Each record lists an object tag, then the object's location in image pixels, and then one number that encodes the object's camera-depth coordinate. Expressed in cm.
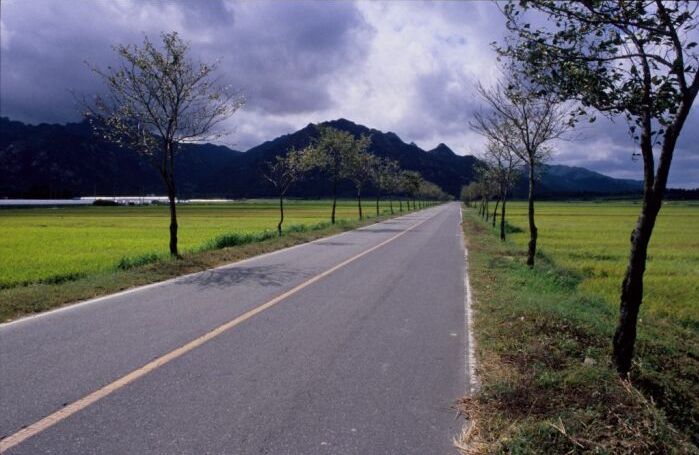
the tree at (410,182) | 8409
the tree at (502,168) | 2705
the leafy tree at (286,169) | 3195
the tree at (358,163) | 4519
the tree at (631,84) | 504
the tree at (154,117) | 1620
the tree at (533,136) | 1590
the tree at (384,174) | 6525
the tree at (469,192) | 9886
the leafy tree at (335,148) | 4219
